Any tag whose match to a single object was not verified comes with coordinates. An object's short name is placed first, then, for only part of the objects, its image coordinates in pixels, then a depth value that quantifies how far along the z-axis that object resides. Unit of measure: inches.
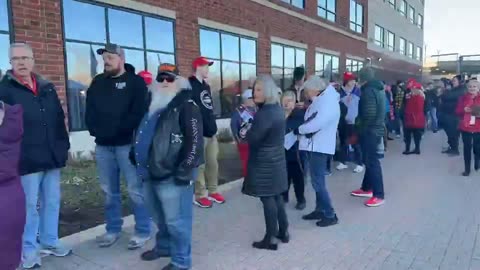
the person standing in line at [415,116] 376.2
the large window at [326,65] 697.6
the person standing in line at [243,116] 211.9
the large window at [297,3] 590.9
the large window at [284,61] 575.8
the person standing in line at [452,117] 380.8
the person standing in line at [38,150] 138.1
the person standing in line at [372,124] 210.8
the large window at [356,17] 847.1
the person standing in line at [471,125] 293.4
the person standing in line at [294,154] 209.5
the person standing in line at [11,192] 97.8
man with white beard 129.6
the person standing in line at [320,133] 181.5
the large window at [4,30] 252.7
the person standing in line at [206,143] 196.2
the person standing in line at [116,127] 153.8
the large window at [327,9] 690.5
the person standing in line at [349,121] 290.0
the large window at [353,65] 832.3
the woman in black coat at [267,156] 149.9
